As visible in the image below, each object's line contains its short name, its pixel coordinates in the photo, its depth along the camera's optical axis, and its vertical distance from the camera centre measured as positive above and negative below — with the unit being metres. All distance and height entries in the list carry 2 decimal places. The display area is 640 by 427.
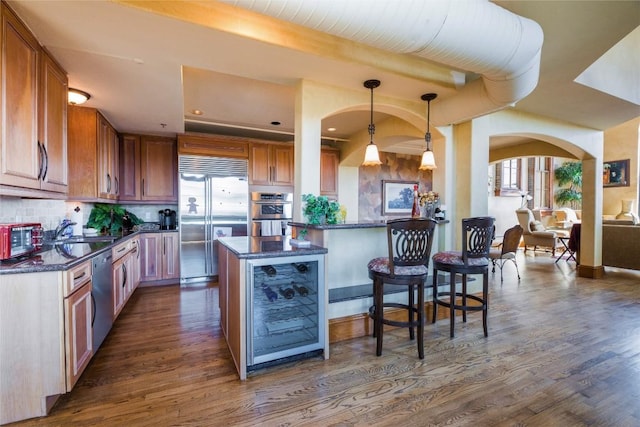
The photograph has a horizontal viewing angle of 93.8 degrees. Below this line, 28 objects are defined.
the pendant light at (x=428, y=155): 3.17 +0.56
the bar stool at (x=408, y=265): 2.32 -0.47
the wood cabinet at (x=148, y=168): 4.67 +0.63
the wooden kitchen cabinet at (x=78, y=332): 1.81 -0.81
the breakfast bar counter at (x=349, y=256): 2.72 -0.50
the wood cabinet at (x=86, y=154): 3.32 +0.61
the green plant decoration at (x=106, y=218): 4.05 -0.14
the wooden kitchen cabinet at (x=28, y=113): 1.78 +0.65
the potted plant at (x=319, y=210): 2.62 -0.02
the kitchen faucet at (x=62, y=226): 2.99 -0.19
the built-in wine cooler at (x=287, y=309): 2.24 -0.80
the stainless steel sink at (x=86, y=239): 2.86 -0.32
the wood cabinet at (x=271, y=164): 5.18 +0.79
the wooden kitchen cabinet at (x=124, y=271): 3.00 -0.73
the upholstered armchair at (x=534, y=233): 7.01 -0.59
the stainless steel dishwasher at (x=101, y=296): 2.31 -0.74
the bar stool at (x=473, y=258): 2.73 -0.48
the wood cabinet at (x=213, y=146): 4.72 +1.02
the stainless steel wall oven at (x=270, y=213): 5.12 -0.09
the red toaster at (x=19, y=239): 1.85 -0.21
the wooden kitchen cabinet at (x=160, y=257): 4.53 -0.76
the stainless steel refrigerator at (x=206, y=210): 4.70 -0.03
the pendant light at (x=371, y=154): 2.99 +0.55
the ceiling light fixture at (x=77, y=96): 2.93 +1.12
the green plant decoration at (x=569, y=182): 9.91 +0.89
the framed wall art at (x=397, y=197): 6.86 +0.27
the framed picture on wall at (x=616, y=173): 8.63 +1.04
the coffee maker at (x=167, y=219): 4.86 -0.18
